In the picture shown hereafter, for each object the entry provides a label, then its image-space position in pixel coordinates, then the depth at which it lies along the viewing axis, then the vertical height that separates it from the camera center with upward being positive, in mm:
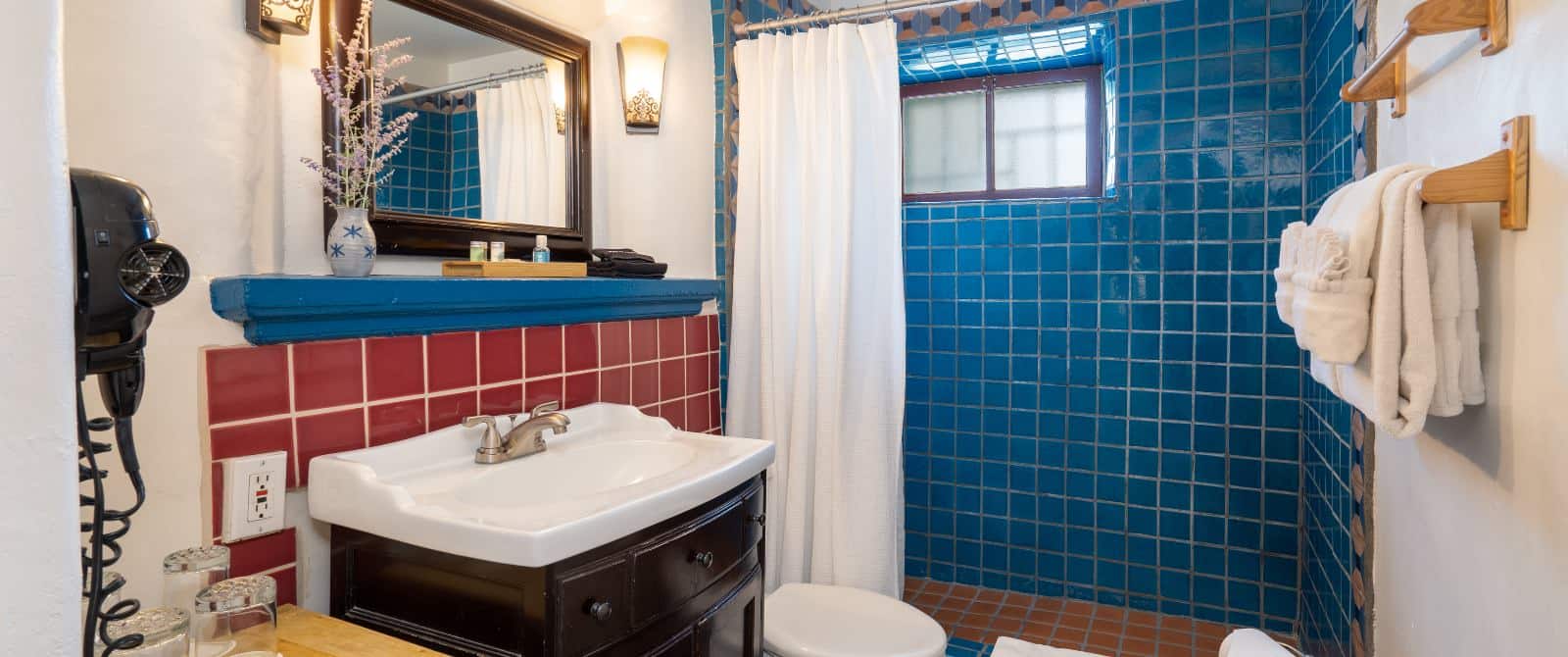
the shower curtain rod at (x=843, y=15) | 2271 +842
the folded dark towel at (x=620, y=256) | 2029 +133
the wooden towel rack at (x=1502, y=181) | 913 +140
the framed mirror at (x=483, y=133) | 1635 +398
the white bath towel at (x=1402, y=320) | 995 -21
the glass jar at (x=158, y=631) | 922 -372
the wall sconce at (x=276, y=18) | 1324 +488
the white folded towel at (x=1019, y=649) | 2105 -905
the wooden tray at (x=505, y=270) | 1672 +84
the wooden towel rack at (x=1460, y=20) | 952 +342
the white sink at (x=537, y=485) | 1148 -307
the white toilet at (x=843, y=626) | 1875 -787
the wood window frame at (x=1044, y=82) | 2861 +695
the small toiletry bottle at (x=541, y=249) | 1870 +138
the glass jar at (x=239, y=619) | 996 -388
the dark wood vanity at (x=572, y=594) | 1163 -451
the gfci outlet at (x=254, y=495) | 1267 -295
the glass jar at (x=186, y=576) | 1052 -347
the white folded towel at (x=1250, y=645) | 1307 -563
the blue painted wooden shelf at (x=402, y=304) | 1246 +10
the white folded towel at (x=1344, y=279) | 1049 +32
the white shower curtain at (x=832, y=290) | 2299 +47
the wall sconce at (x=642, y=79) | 2184 +626
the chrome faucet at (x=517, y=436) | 1575 -253
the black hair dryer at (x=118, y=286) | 648 +21
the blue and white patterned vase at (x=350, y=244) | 1433 +117
